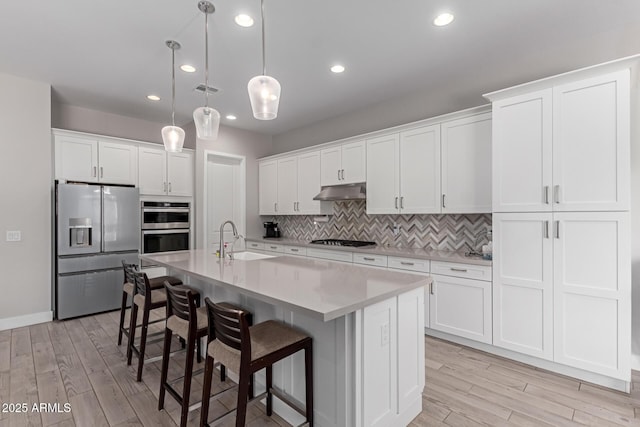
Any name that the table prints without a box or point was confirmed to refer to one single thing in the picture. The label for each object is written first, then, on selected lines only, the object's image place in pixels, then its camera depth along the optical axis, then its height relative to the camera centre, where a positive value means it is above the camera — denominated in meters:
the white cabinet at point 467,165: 3.09 +0.51
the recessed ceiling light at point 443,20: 2.41 +1.55
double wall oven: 4.62 -0.18
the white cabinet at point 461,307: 2.89 -0.92
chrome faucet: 2.83 -0.33
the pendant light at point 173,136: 2.84 +0.73
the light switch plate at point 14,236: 3.55 -0.24
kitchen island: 1.57 -0.67
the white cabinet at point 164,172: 4.68 +0.68
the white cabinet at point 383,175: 3.85 +0.49
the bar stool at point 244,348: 1.47 -0.70
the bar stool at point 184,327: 1.87 -0.74
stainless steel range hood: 4.17 +0.30
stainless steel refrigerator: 3.84 -0.38
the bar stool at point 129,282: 2.91 -0.67
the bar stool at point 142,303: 2.43 -0.74
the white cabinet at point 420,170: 3.47 +0.51
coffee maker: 5.87 -0.29
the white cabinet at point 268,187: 5.61 +0.51
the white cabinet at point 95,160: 3.98 +0.76
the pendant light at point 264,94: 1.95 +0.77
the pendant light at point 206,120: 2.55 +0.79
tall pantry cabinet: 2.26 -0.05
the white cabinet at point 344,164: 4.24 +0.72
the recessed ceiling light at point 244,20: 2.42 +1.56
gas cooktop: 4.34 -0.42
